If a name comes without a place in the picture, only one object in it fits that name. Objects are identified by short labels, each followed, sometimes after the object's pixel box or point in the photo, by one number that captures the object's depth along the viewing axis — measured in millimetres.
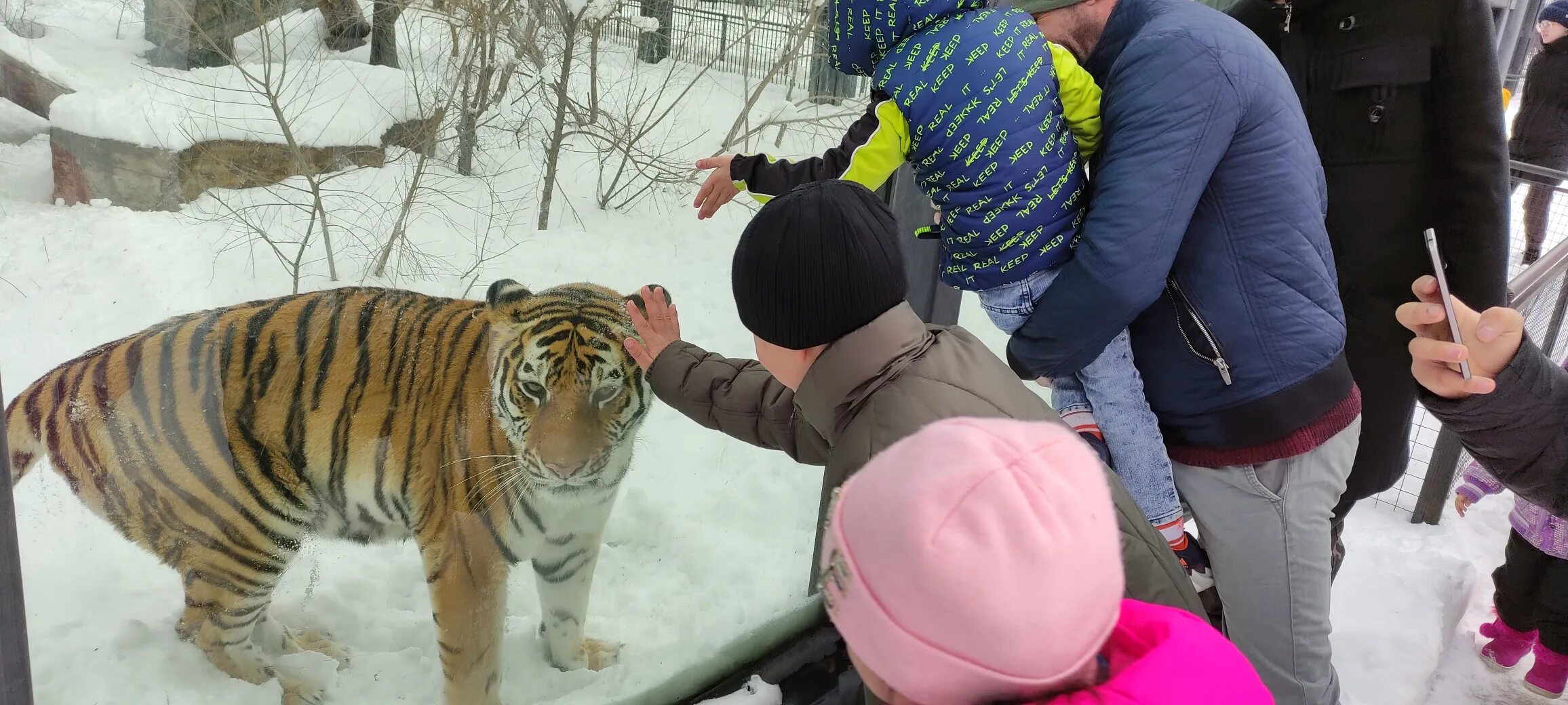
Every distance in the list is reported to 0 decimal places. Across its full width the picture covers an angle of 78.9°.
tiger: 1488
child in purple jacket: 3029
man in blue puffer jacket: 1693
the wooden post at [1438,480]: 4027
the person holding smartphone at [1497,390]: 1719
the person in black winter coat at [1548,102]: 5219
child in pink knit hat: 878
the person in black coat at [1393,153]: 2133
